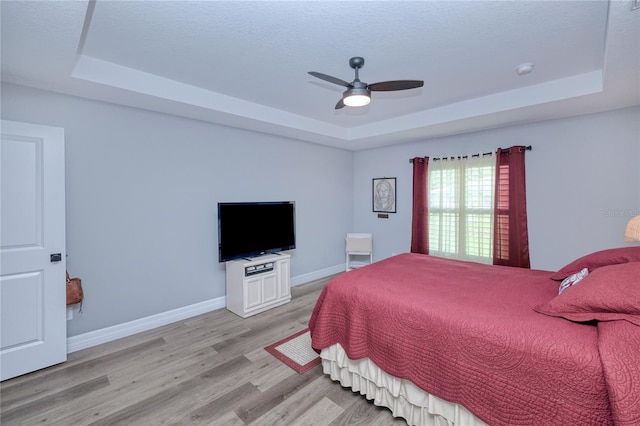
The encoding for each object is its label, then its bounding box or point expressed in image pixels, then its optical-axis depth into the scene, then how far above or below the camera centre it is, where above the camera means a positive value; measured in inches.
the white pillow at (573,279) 71.8 -17.9
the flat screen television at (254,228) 135.7 -8.6
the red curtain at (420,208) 178.2 +2.2
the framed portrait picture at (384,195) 196.7 +12.0
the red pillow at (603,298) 51.6 -17.2
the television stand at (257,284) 134.1 -36.0
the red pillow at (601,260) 74.4 -13.7
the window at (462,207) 154.9 +2.3
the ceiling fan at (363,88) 85.7 +38.9
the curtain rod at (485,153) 142.2 +32.0
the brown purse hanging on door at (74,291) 98.8 -27.9
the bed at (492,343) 45.8 -26.7
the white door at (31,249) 87.7 -11.8
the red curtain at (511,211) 143.6 -0.2
